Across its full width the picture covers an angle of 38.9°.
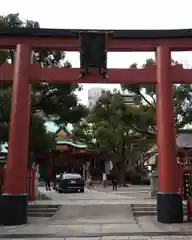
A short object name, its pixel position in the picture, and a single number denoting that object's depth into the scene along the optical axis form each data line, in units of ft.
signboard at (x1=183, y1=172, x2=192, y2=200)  32.01
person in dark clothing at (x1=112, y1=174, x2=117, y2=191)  70.86
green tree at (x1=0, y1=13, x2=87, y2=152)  39.22
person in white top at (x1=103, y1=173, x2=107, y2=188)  77.12
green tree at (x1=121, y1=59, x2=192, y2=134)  50.77
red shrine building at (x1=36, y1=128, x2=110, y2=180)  90.88
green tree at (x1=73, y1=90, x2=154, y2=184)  57.00
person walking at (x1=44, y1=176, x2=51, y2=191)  63.91
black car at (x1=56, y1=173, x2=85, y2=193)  59.17
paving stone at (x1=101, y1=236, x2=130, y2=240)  21.40
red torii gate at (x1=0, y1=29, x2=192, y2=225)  27.27
